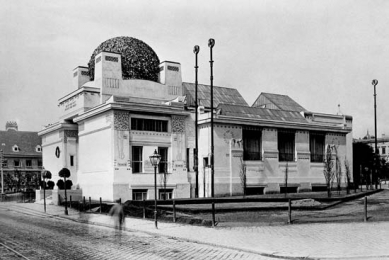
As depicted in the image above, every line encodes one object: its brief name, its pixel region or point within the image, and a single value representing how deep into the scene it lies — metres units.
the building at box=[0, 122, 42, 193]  85.94
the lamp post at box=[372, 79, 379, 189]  46.41
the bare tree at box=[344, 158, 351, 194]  46.45
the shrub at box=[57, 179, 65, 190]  41.26
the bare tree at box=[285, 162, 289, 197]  42.02
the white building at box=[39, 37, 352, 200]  36.97
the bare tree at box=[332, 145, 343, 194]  45.32
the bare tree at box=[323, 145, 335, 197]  40.95
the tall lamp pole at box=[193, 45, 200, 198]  39.02
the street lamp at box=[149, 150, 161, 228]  22.00
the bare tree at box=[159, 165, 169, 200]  37.91
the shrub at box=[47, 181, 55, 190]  44.72
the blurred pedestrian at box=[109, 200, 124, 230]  17.03
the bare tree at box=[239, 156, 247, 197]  39.82
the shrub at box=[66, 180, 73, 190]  41.28
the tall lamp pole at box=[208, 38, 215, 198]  36.73
